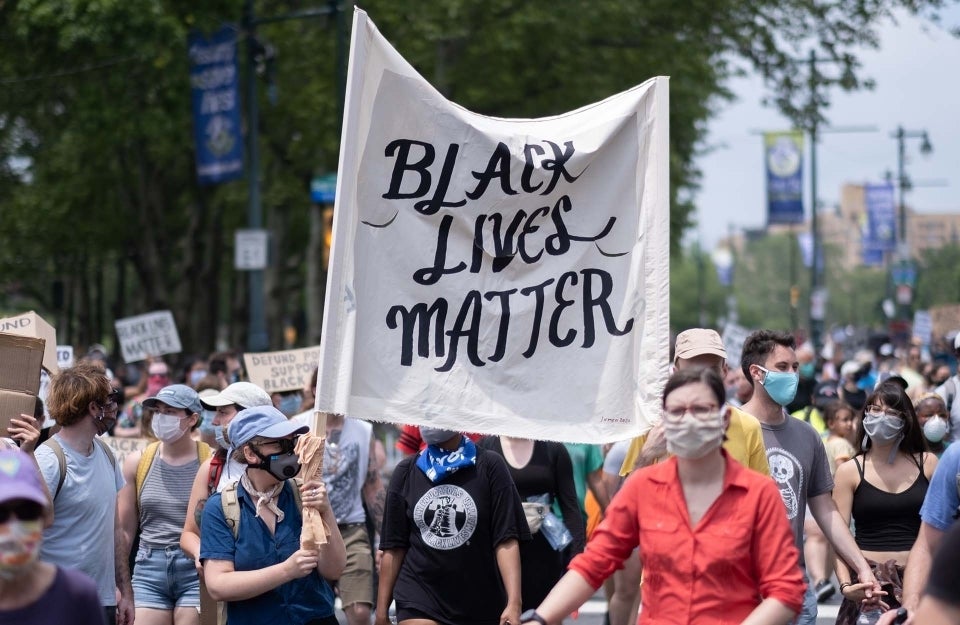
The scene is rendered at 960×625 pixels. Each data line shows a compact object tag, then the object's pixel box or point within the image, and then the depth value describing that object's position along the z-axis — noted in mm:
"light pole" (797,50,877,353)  25516
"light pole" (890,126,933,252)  52475
